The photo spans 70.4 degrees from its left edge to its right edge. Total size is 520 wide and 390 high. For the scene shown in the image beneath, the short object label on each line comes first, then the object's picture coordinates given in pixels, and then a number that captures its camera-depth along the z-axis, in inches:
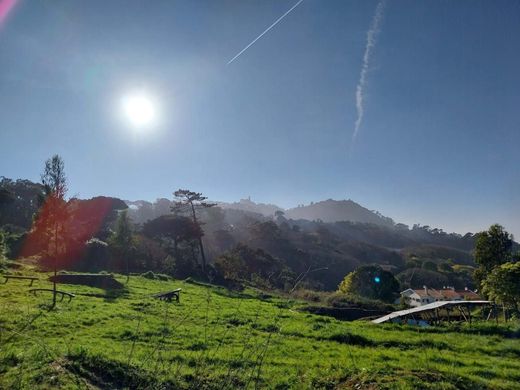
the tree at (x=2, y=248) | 1242.6
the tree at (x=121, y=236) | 1743.4
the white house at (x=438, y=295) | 2721.5
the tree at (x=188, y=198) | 2336.1
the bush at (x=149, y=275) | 1697.3
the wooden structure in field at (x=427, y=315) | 1027.9
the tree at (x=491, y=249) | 1637.2
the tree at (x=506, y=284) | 1131.9
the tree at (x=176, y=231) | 2408.5
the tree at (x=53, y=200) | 872.3
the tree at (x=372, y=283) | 2023.9
